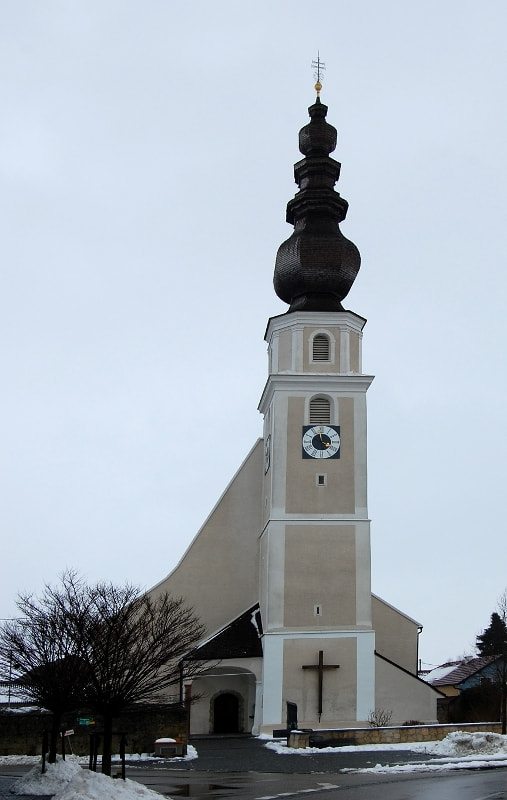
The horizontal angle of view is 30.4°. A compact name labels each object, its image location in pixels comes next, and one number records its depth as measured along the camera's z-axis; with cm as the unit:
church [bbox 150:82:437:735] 3047
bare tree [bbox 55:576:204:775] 1714
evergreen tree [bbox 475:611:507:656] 5888
